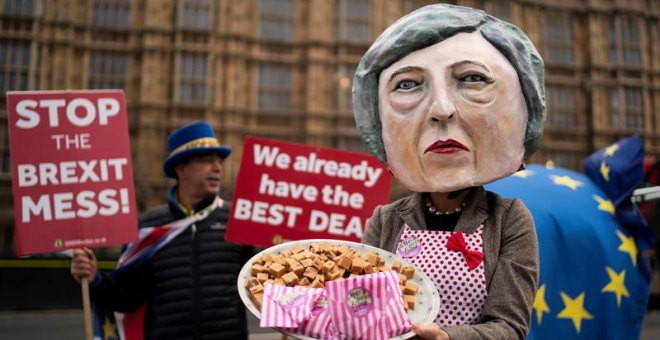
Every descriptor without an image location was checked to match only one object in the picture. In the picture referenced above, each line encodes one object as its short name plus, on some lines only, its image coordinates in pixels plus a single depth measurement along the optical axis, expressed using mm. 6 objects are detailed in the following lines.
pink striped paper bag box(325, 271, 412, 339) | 1144
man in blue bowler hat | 2748
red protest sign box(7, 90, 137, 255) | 2924
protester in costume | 1312
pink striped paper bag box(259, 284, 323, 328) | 1152
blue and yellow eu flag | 2189
